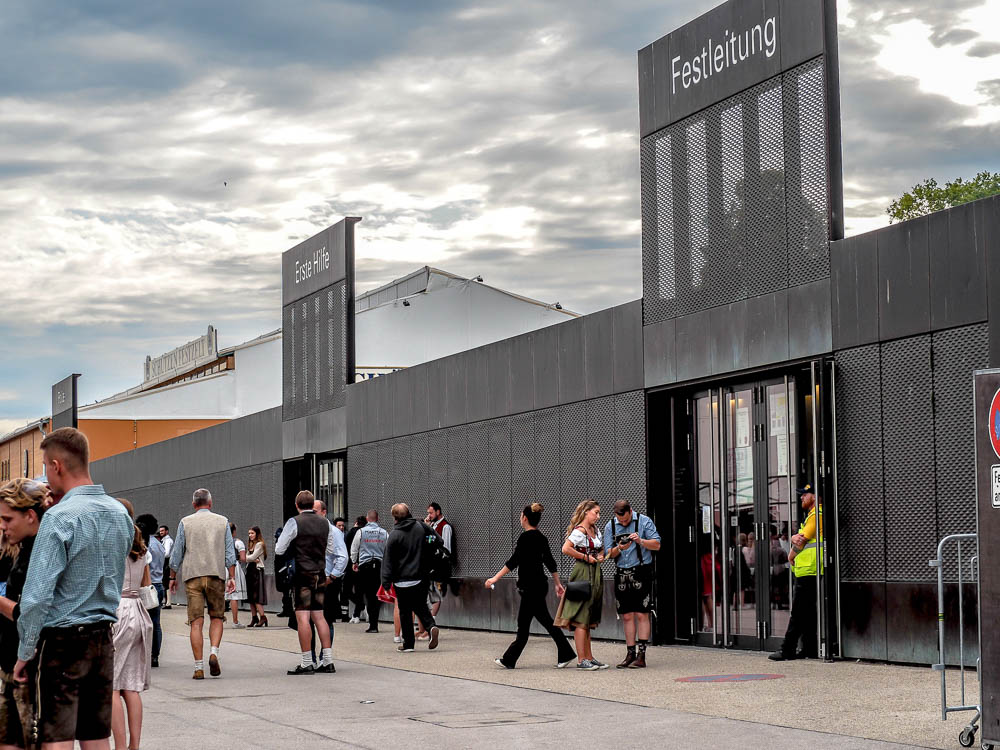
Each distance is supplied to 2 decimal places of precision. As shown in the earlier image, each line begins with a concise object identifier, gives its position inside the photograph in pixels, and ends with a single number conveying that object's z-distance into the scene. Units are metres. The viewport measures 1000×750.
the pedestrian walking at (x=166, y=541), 21.83
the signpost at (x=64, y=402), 45.84
